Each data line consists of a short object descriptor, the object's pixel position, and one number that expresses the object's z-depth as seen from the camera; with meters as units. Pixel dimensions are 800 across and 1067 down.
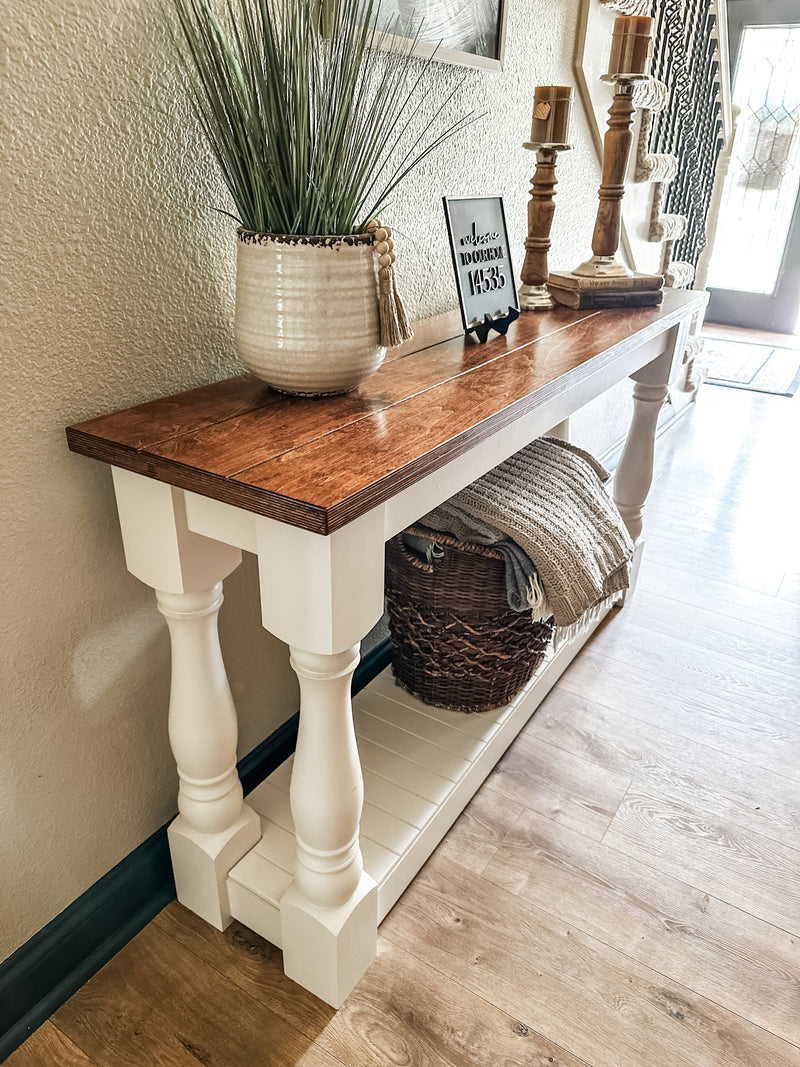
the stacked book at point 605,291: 1.63
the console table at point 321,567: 0.83
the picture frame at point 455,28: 1.29
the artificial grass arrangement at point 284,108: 0.87
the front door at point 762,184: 4.75
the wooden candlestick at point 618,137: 1.52
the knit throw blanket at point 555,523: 1.31
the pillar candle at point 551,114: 1.43
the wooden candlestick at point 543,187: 1.44
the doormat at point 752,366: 4.12
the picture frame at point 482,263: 1.28
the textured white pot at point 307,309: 0.92
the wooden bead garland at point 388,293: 0.95
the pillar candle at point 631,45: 1.52
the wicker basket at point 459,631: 1.37
